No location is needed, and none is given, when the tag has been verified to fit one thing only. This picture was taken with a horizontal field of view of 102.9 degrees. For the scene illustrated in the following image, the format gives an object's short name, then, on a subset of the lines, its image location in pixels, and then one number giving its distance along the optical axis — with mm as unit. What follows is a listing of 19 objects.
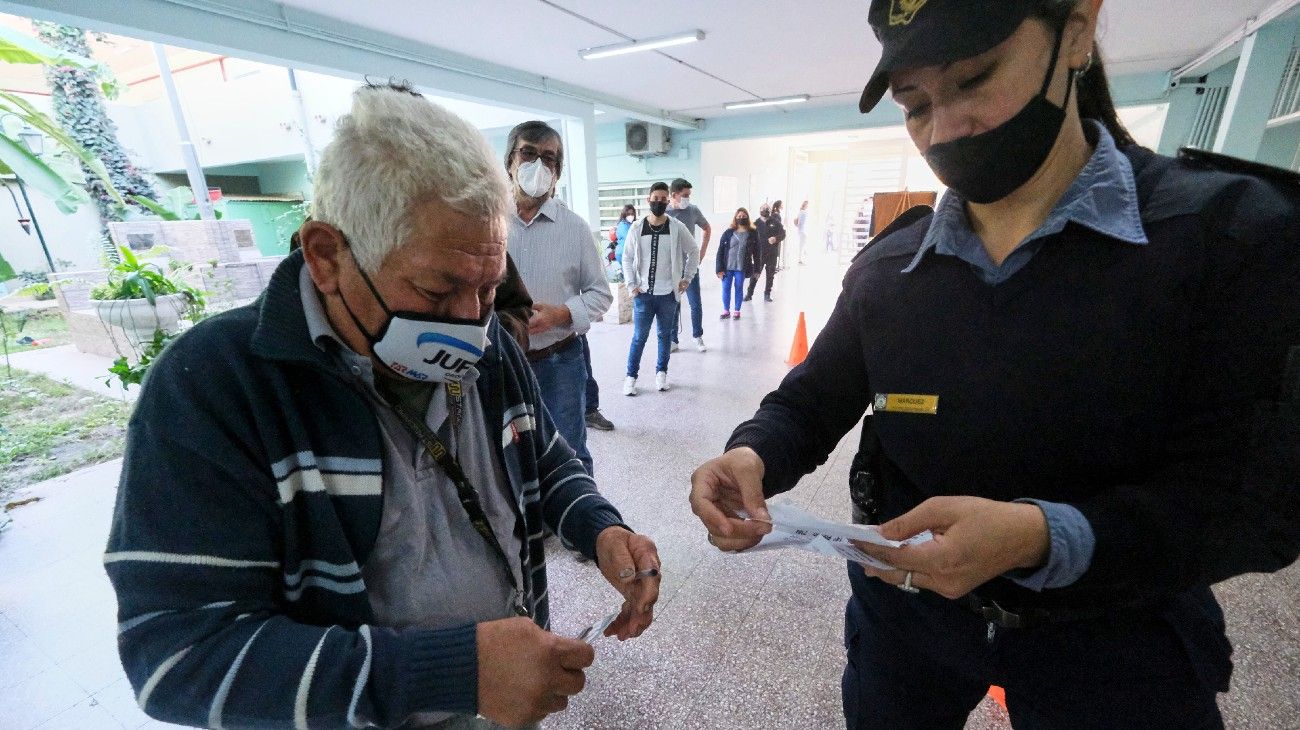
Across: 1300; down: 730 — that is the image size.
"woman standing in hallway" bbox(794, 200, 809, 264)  13033
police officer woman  600
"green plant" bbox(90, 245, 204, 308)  2926
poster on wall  10727
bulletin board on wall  6859
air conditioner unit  9594
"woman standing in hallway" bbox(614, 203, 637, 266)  7111
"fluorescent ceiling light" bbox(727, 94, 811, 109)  7569
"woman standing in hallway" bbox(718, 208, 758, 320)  6652
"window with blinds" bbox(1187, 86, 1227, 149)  6055
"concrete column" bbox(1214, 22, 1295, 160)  4484
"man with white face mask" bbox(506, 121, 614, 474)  2244
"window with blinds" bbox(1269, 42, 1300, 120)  4422
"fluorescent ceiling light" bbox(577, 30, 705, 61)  4785
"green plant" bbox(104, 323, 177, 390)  2695
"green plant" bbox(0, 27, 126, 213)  1856
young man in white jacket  4207
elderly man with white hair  583
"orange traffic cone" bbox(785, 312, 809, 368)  4840
